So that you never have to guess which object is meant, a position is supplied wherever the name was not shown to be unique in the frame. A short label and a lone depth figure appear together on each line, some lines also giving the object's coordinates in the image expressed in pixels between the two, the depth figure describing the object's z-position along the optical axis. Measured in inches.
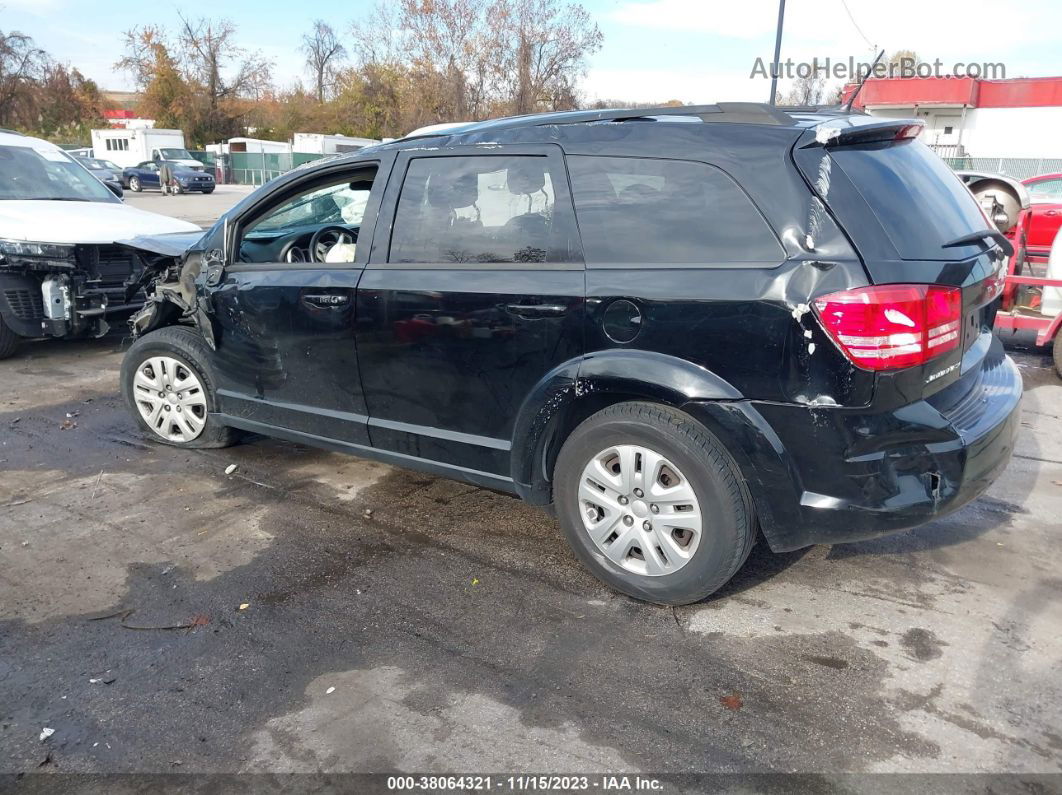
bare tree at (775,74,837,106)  1755.4
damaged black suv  113.8
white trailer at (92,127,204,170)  1782.7
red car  488.7
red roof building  1557.6
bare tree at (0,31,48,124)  2078.0
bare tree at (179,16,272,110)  2393.0
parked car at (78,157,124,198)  1267.2
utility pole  537.0
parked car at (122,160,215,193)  1471.5
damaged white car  271.9
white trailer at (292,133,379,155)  1630.2
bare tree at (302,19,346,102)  3036.4
